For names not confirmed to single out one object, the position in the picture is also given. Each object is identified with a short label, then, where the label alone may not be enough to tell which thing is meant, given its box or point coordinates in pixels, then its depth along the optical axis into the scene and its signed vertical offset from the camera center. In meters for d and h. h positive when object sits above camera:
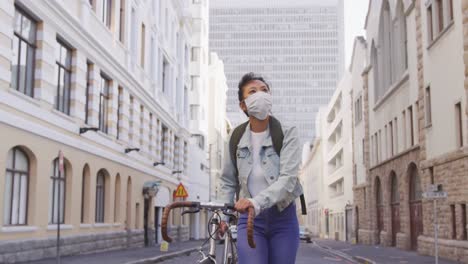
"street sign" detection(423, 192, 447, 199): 16.28 +0.59
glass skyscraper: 195.62 +34.41
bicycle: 3.83 -0.03
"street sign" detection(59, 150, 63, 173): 13.49 +1.17
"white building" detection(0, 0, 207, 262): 17.55 +3.26
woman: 4.12 +0.25
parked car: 52.12 -1.25
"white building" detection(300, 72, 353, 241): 60.56 +5.51
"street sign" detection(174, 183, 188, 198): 25.85 +0.99
